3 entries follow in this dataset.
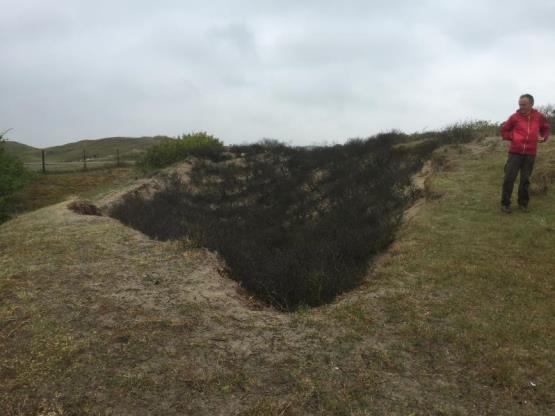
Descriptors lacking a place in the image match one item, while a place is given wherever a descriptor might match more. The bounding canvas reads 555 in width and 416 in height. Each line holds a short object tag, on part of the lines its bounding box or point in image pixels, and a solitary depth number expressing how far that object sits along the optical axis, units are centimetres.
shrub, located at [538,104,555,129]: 1321
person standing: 712
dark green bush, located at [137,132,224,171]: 2086
